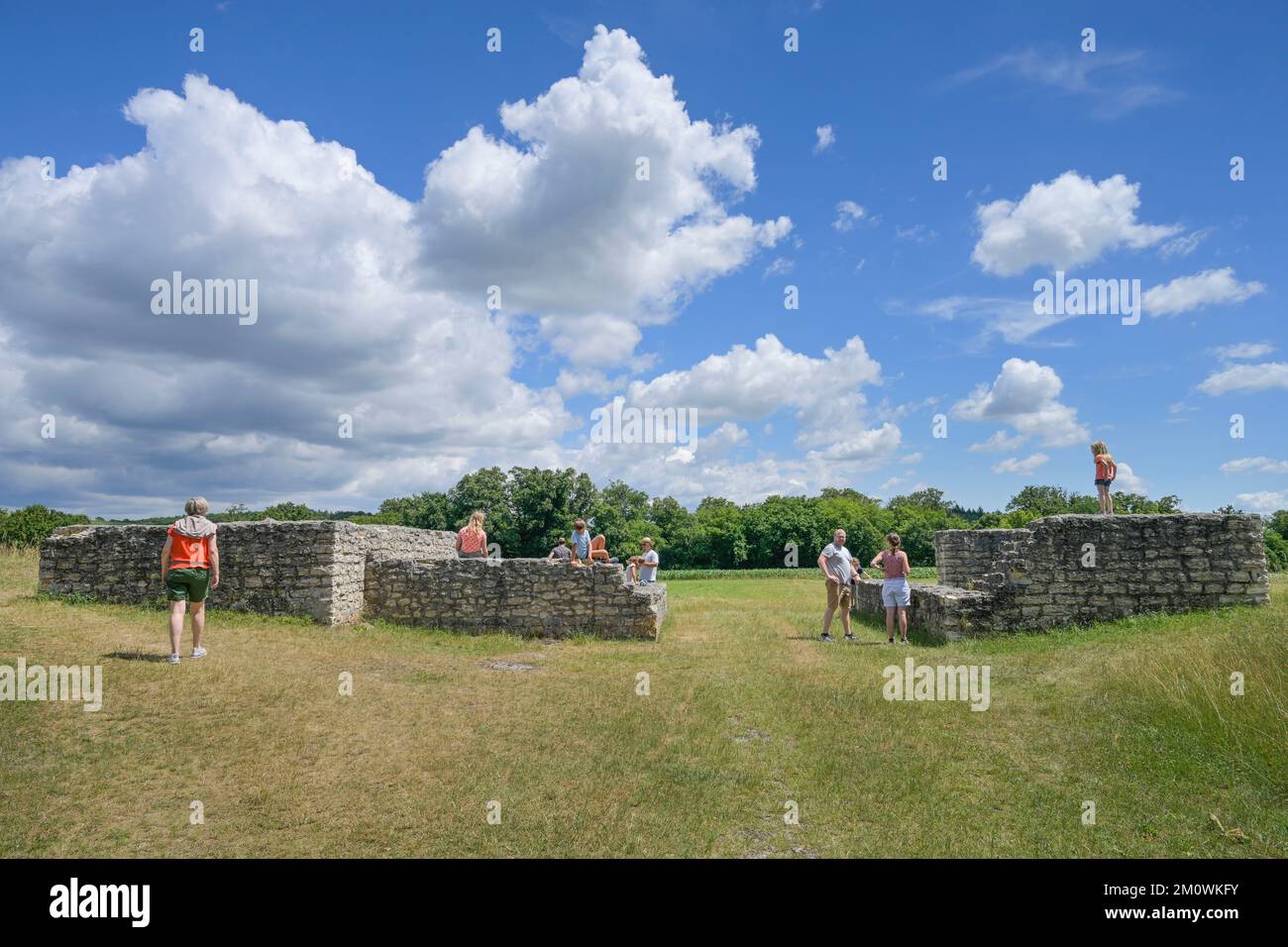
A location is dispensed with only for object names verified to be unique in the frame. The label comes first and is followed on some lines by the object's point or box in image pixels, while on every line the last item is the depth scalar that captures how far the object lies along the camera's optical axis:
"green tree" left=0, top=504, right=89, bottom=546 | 31.51
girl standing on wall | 12.42
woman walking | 8.02
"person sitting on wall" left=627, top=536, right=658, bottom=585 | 15.00
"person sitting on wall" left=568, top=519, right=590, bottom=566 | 13.51
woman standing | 11.41
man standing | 12.04
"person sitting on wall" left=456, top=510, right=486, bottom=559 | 14.45
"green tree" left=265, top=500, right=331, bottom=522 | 53.62
